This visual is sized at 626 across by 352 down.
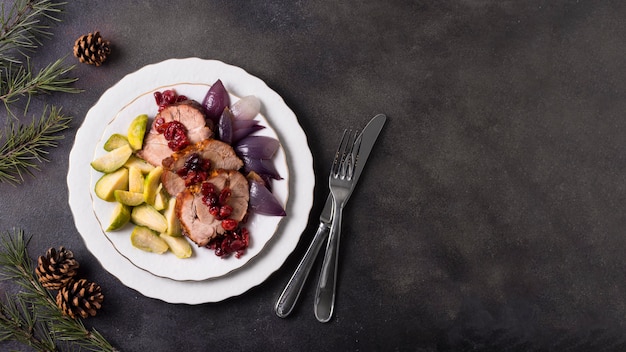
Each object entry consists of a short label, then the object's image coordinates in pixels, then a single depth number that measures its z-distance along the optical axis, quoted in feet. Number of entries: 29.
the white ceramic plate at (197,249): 2.96
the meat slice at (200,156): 2.85
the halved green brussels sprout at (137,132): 2.89
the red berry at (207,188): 2.82
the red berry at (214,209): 2.82
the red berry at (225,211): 2.82
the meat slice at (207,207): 2.84
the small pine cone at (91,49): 3.08
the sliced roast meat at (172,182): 2.86
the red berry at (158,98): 2.93
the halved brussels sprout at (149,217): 2.88
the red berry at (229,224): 2.84
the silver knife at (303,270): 3.02
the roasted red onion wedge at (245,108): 2.93
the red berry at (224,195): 2.82
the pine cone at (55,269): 2.99
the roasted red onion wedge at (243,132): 2.92
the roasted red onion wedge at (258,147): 2.90
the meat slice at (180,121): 2.87
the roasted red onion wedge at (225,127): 2.89
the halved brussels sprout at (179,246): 2.89
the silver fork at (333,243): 3.03
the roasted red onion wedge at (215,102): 2.92
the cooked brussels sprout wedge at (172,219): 2.86
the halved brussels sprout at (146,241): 2.88
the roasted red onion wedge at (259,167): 2.90
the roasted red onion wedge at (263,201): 2.86
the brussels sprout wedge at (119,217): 2.86
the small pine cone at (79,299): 2.98
